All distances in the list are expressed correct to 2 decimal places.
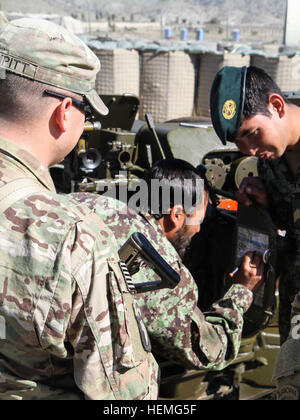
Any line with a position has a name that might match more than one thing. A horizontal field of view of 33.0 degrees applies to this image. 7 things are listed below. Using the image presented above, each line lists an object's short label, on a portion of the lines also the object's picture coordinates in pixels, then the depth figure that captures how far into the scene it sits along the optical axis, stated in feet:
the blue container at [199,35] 65.26
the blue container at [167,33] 77.41
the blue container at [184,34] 68.99
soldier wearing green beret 7.67
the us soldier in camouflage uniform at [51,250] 4.30
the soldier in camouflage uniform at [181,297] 7.02
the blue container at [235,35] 71.45
